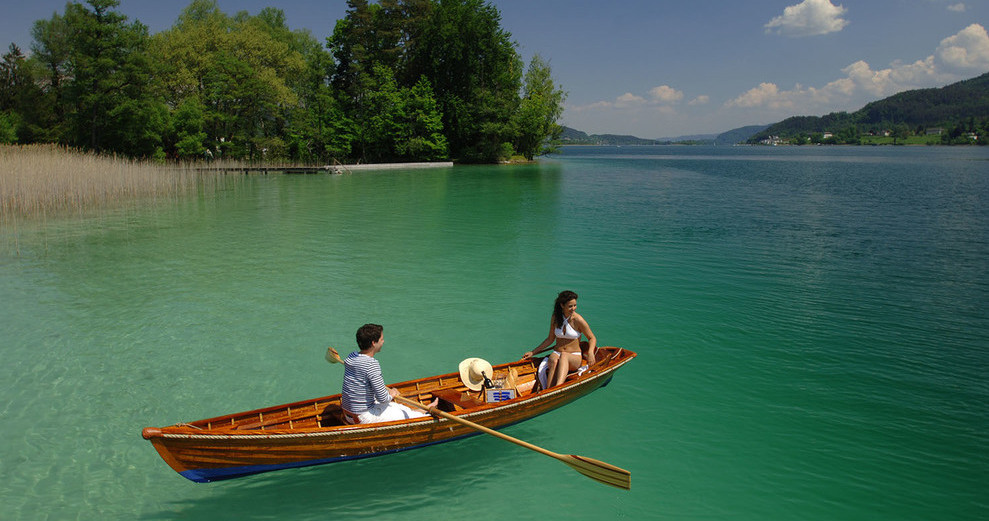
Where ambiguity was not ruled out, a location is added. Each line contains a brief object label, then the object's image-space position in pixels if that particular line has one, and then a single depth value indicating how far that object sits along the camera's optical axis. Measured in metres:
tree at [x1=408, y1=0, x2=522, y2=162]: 61.78
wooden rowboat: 4.88
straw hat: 6.74
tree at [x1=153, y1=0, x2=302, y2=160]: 45.81
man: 5.43
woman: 6.98
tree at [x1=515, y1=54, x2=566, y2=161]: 65.81
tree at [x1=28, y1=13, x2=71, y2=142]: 38.47
